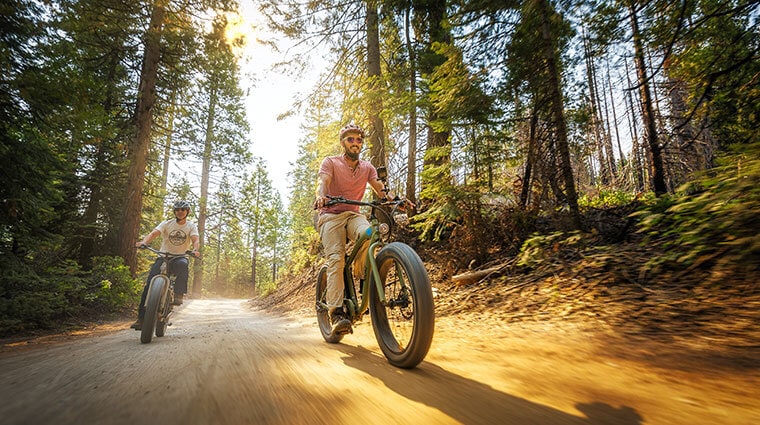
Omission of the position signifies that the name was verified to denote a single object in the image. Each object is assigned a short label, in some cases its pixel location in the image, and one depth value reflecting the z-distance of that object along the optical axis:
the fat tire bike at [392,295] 2.18
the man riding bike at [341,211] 3.31
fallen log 5.48
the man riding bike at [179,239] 5.44
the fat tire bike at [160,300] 4.09
